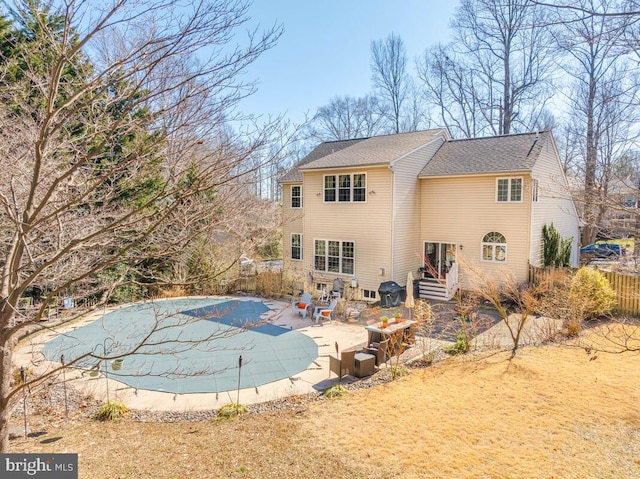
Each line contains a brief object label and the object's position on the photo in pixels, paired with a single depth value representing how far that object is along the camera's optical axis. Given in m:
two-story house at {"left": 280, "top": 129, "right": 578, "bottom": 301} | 15.83
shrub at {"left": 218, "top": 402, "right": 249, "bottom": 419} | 7.29
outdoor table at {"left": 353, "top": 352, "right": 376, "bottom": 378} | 9.02
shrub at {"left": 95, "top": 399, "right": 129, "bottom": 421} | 7.22
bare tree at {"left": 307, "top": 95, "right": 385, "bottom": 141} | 36.16
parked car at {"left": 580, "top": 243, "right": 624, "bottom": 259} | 24.61
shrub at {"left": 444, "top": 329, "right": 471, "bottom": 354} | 10.41
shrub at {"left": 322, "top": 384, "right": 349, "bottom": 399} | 8.07
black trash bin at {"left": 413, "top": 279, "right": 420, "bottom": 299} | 16.96
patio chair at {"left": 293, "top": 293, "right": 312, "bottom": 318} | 14.65
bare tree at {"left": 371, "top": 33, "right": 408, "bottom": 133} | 34.47
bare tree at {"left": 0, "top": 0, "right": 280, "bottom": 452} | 3.37
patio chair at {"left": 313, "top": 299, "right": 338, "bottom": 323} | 14.05
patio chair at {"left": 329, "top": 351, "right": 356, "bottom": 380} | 8.93
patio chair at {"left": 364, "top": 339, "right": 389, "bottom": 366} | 9.58
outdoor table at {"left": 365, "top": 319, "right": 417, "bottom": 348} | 9.86
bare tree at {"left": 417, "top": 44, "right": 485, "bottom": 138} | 30.86
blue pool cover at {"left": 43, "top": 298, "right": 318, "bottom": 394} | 9.06
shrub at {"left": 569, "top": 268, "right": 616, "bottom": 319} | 12.36
